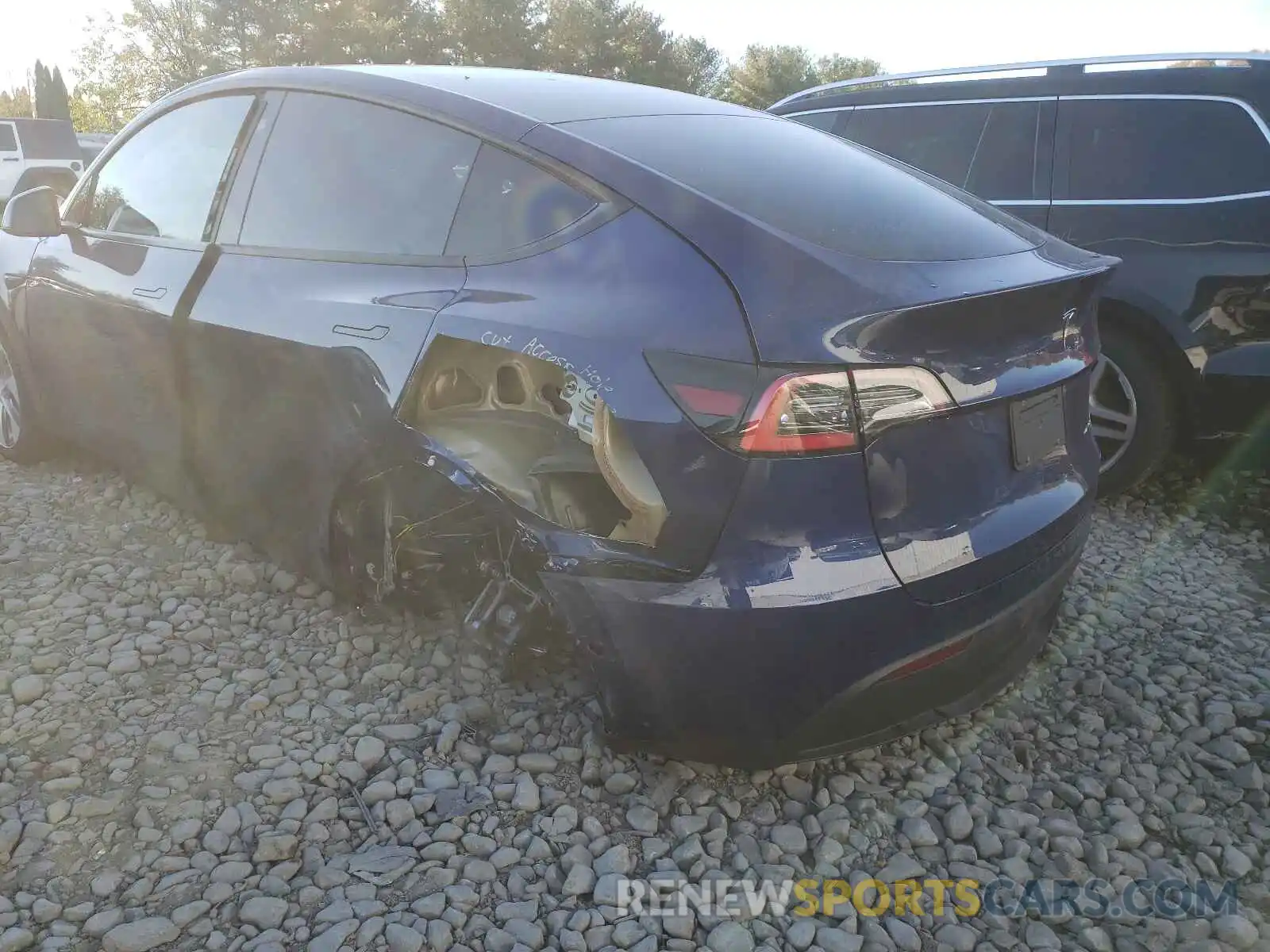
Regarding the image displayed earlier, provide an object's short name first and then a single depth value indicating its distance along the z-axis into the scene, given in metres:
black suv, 3.84
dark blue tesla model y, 1.97
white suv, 22.50
